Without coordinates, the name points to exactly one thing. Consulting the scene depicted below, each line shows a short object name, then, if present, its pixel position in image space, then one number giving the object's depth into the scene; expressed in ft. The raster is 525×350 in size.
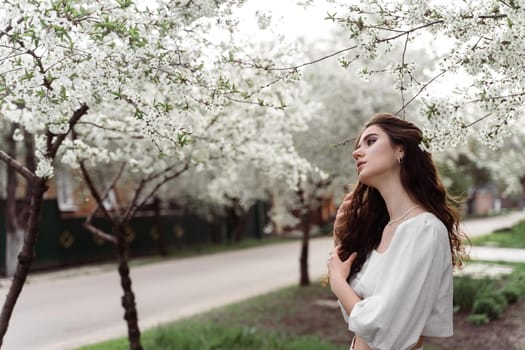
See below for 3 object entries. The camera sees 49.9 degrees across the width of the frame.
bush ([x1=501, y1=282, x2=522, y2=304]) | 29.55
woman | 7.54
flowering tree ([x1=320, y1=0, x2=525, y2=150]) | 9.09
